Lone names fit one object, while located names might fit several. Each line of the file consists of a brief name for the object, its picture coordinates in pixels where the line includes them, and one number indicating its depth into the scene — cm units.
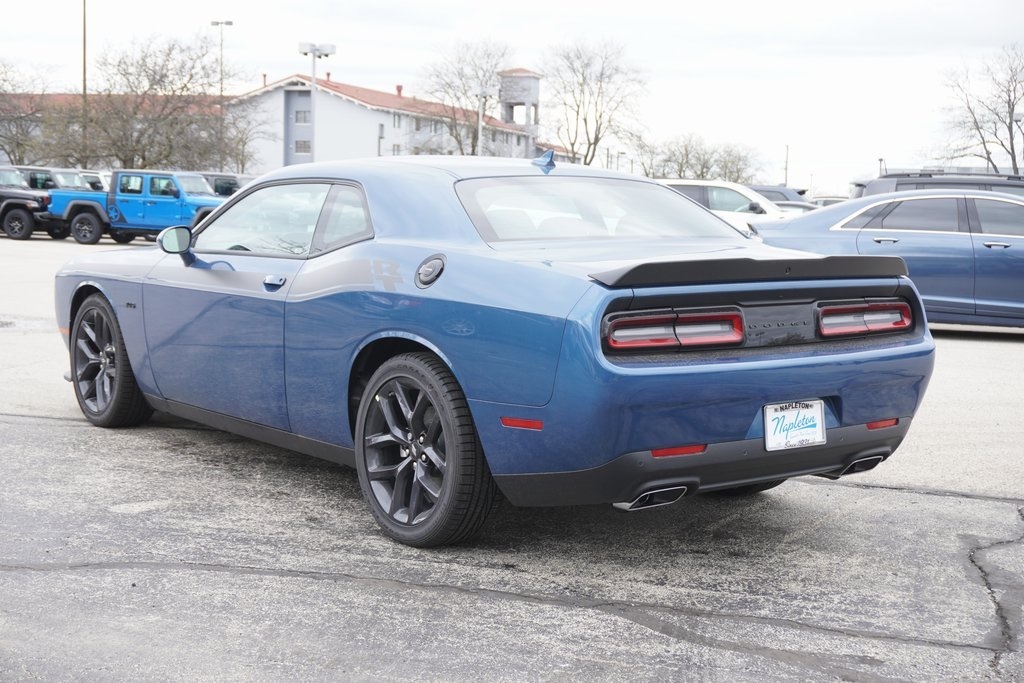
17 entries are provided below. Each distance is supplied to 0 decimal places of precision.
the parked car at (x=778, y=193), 3091
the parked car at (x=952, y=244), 1140
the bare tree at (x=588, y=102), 8081
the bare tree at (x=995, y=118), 5759
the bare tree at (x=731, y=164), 8844
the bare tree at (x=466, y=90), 7694
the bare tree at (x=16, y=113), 6359
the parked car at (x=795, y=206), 2434
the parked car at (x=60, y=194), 2747
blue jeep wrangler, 2641
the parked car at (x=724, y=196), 1830
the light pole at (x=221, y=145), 4969
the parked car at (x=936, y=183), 1434
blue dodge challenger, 375
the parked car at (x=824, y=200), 3312
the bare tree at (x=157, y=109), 4769
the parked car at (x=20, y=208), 2772
